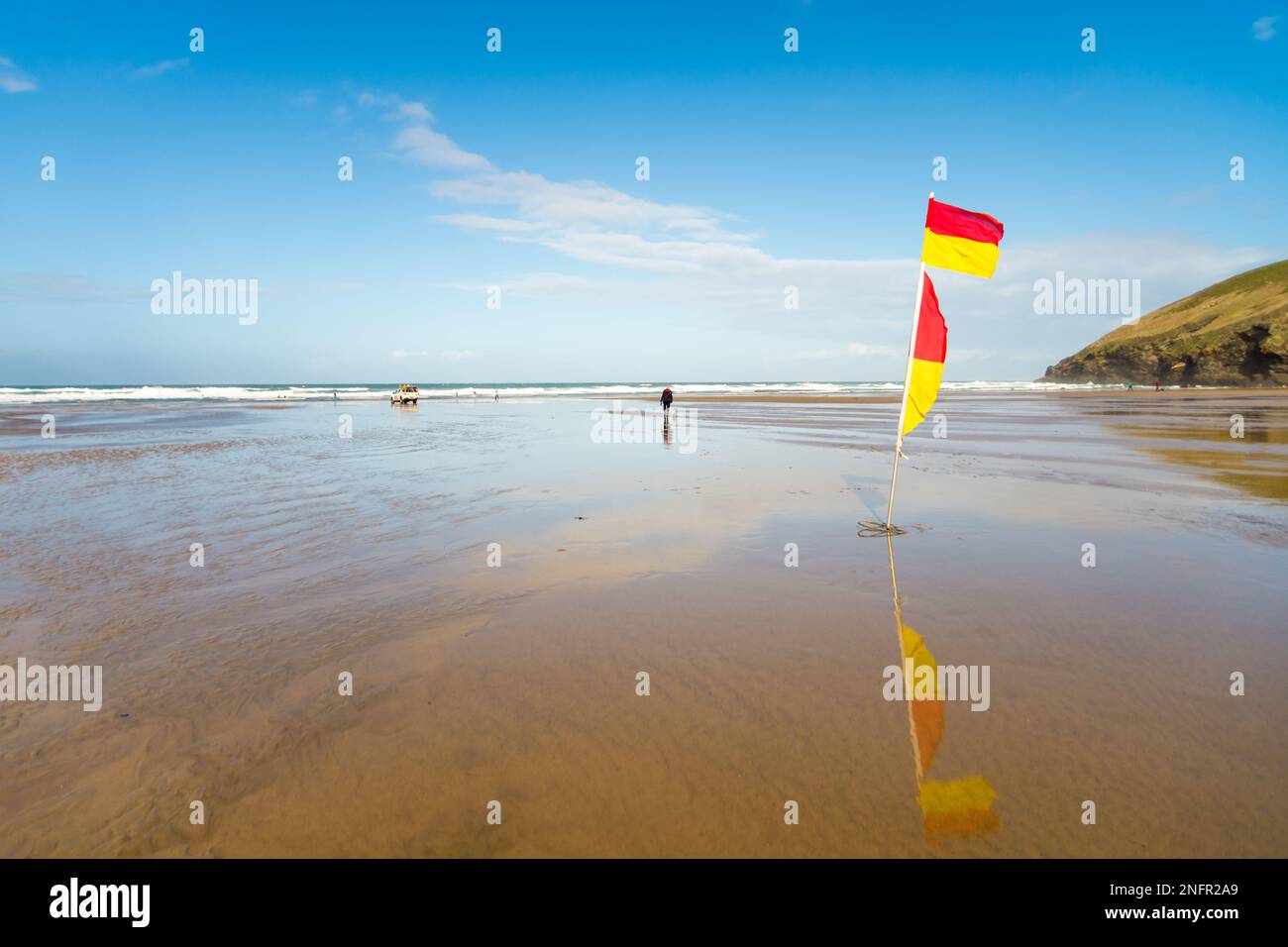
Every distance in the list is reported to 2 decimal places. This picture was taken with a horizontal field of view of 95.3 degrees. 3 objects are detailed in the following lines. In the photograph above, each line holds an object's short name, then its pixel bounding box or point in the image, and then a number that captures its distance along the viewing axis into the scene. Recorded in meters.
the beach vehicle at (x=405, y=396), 52.09
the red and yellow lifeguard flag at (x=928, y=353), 8.94
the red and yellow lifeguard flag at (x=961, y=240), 8.54
